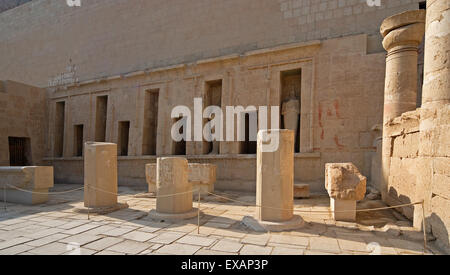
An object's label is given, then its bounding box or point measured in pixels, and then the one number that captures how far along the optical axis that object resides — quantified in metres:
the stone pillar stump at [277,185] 4.78
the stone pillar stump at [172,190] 5.60
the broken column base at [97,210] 6.04
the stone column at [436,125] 3.68
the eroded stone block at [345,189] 5.08
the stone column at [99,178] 6.24
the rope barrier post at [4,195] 6.69
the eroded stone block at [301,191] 7.69
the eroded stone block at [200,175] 8.13
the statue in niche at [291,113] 9.42
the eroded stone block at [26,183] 7.29
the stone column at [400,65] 6.06
